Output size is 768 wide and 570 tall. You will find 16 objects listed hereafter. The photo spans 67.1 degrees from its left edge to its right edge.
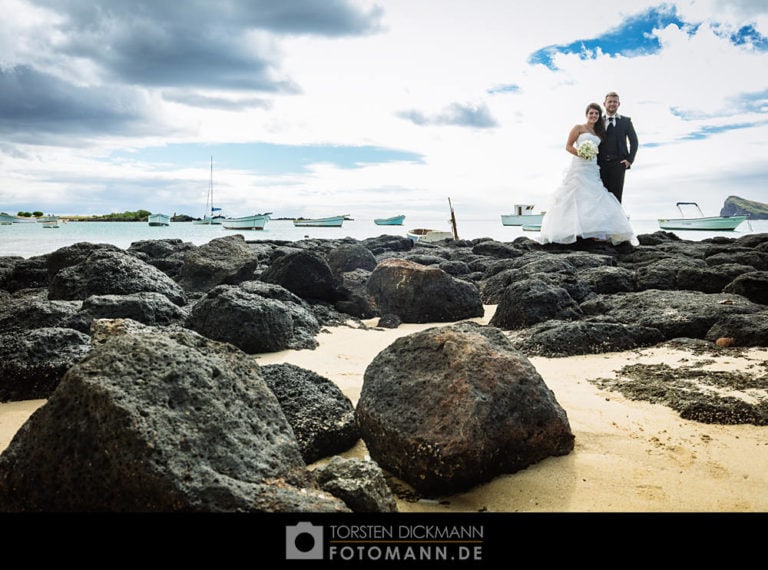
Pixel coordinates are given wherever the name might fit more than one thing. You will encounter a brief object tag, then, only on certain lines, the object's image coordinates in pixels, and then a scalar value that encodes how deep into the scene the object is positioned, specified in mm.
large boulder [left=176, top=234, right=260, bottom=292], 9344
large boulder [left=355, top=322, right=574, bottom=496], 2852
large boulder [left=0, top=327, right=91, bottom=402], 4496
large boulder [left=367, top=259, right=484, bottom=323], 7961
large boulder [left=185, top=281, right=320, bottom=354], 5875
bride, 13672
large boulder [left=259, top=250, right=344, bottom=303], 8477
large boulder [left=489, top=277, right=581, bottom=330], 6953
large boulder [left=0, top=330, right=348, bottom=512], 1956
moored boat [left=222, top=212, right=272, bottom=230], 51406
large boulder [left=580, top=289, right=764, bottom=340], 6121
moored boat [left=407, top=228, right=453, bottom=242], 27298
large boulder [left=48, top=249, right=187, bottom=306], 7371
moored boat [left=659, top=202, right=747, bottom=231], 29391
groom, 14086
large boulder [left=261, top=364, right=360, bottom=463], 3223
